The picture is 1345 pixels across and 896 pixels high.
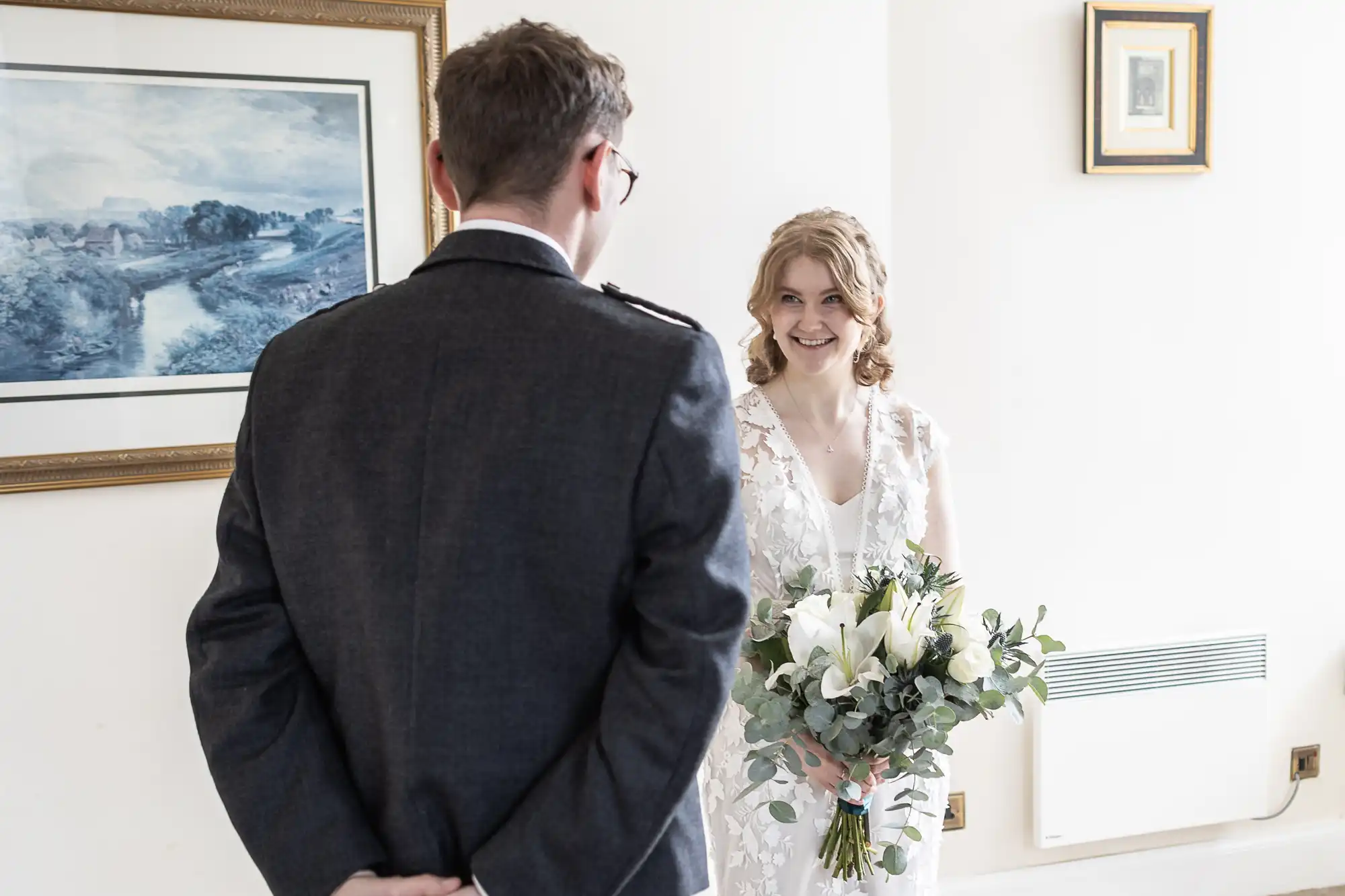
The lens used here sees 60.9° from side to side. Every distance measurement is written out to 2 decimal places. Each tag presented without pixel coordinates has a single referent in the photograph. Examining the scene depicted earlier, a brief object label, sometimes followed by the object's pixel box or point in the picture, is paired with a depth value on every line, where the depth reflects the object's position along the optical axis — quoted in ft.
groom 3.44
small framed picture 8.93
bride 6.40
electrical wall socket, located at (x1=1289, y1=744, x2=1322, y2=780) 10.13
